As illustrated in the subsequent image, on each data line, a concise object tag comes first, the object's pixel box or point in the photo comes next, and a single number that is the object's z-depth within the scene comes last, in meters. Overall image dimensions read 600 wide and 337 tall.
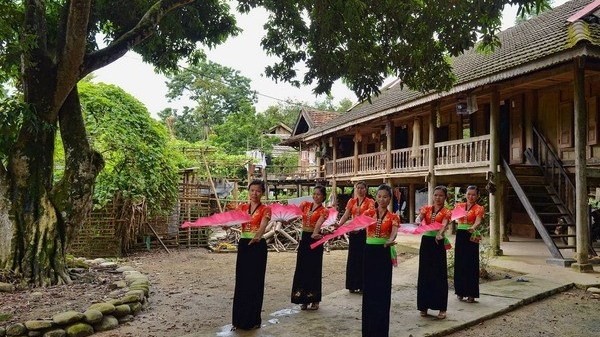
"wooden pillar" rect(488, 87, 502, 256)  10.64
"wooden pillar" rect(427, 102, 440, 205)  13.44
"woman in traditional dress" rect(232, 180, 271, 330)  5.32
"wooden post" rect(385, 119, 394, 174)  16.20
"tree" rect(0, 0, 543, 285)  7.05
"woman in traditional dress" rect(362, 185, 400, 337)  4.82
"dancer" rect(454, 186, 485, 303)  6.64
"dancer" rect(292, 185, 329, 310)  6.30
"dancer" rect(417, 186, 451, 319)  5.81
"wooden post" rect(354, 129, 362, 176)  18.88
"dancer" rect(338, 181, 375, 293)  6.75
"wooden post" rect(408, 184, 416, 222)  19.59
